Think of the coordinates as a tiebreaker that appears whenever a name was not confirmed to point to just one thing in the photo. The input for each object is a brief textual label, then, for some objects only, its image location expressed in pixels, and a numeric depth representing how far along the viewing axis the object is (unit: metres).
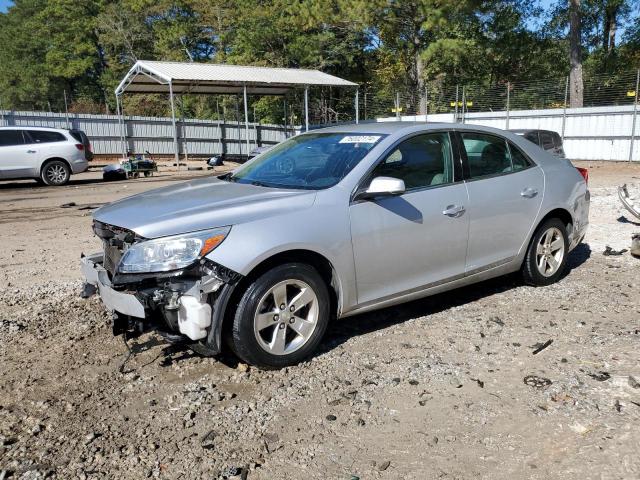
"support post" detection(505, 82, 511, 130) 24.89
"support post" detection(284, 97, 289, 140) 30.29
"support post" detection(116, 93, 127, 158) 27.67
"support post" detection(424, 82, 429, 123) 29.02
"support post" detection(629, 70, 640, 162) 20.61
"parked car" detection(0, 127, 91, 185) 15.50
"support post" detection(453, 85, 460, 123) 26.48
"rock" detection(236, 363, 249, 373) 3.78
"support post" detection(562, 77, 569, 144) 23.77
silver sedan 3.48
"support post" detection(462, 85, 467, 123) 26.27
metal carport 22.92
